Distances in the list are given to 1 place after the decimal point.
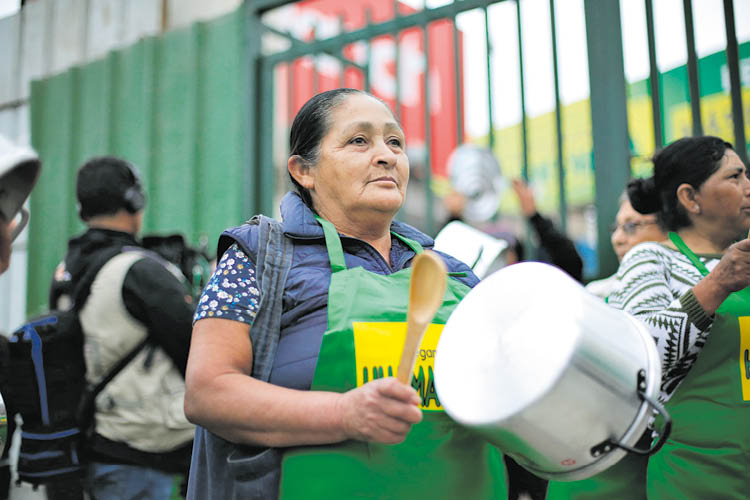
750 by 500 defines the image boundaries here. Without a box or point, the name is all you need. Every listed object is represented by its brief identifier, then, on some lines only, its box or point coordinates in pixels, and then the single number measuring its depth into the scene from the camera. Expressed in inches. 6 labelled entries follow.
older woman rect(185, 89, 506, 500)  43.5
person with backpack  79.8
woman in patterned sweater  63.8
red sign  168.1
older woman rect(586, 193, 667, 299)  94.4
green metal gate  124.6
